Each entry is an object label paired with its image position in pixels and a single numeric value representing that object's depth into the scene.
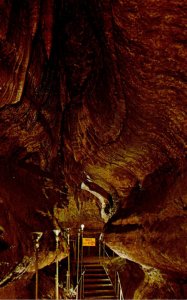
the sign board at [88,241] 21.45
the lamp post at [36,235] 6.66
